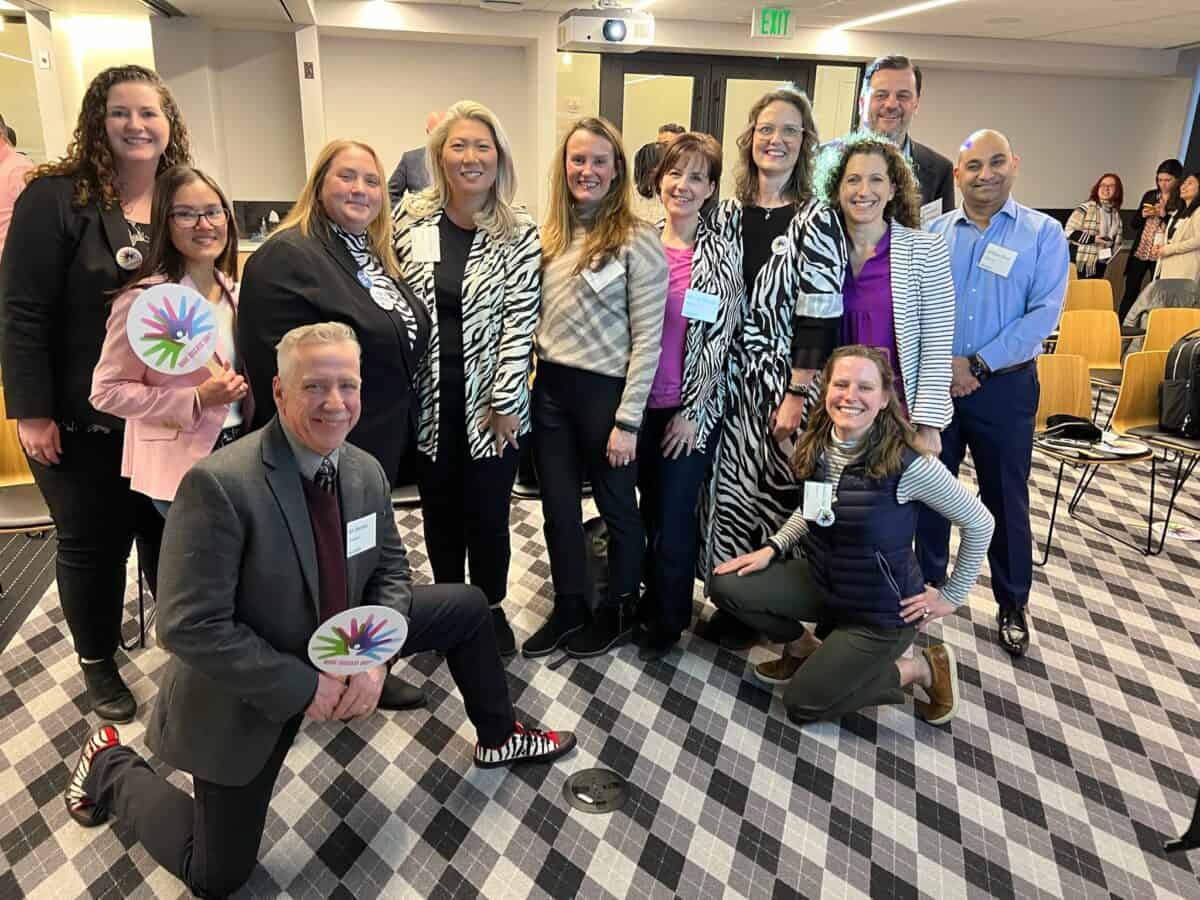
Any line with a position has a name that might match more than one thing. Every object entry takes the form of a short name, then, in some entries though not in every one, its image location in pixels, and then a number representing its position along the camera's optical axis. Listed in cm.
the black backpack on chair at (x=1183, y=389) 307
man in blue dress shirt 228
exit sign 648
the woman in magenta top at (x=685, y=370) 204
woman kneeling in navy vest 191
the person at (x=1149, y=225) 687
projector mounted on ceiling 615
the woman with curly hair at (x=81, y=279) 165
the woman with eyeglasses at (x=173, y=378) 159
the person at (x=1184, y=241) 596
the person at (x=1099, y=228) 752
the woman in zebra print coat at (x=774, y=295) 203
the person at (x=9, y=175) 227
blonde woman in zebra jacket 192
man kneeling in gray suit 123
